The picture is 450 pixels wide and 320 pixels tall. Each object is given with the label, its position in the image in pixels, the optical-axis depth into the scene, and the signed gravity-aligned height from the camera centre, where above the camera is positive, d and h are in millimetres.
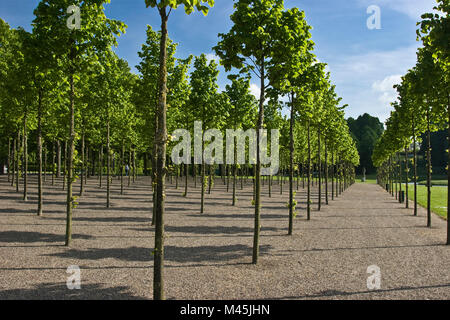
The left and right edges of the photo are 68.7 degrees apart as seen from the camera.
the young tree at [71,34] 11719 +4632
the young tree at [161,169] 6582 -115
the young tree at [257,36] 11039 +4385
